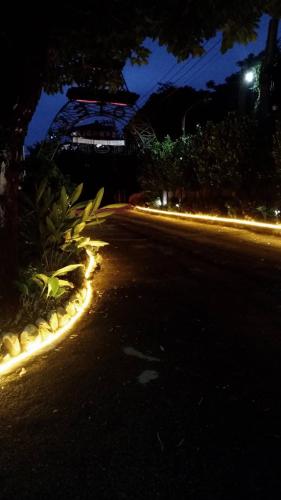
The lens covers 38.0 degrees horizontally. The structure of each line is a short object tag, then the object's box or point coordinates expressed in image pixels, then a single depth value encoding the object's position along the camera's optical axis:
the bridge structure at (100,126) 35.28
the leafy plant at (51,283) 5.48
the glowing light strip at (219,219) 16.09
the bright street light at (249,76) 22.83
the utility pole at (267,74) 20.55
